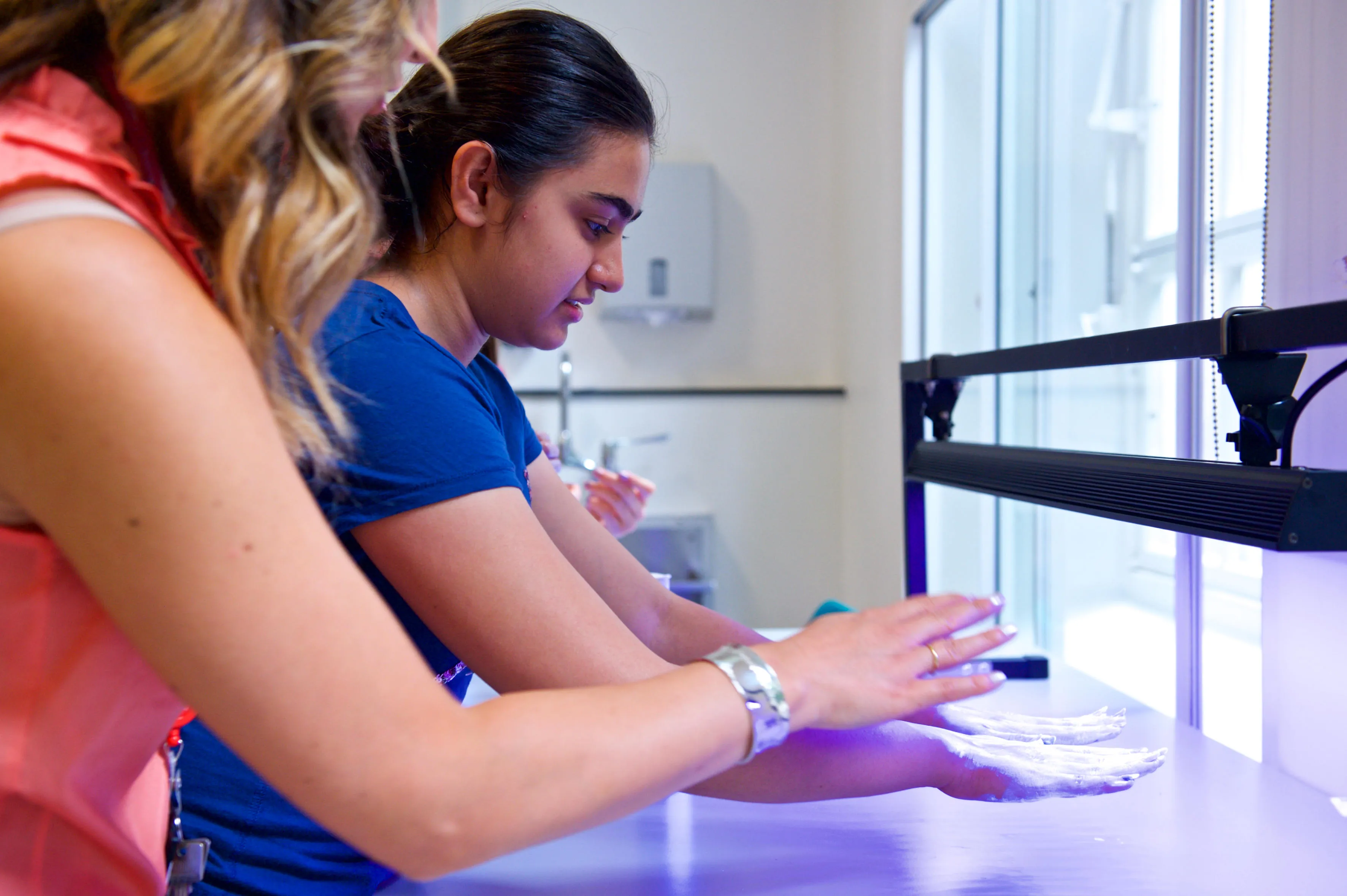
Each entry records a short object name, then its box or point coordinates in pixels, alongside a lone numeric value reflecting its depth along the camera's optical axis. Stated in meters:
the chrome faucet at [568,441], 2.57
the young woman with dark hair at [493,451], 0.65
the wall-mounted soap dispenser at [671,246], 2.84
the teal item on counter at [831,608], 1.43
